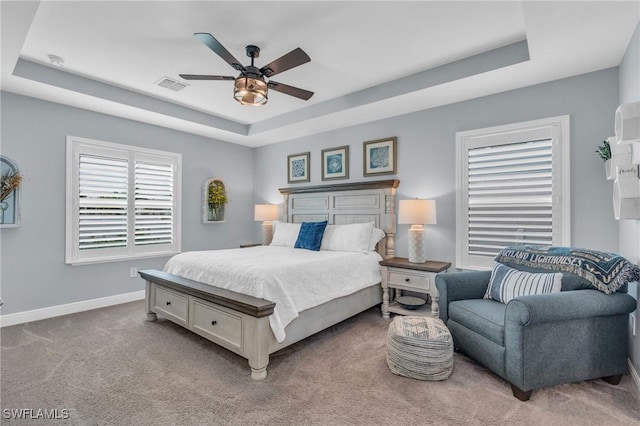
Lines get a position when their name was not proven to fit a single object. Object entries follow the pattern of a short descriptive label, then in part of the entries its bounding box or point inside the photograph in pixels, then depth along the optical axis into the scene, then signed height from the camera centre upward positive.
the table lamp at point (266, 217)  5.25 -0.04
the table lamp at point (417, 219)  3.62 -0.05
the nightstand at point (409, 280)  3.39 -0.73
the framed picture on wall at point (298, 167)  5.24 +0.80
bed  2.40 -0.80
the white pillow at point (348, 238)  3.96 -0.29
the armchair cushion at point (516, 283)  2.40 -0.54
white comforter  2.57 -0.56
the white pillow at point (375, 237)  4.04 -0.28
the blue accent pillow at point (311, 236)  4.10 -0.28
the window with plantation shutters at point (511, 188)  3.12 +0.29
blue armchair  2.03 -0.83
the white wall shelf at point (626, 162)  1.93 +0.39
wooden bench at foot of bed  2.37 -0.86
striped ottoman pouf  2.31 -1.02
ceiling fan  2.37 +1.17
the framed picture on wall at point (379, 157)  4.27 +0.81
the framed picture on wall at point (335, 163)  4.77 +0.80
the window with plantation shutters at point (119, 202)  3.95 +0.18
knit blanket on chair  2.13 -0.37
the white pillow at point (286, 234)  4.52 -0.29
